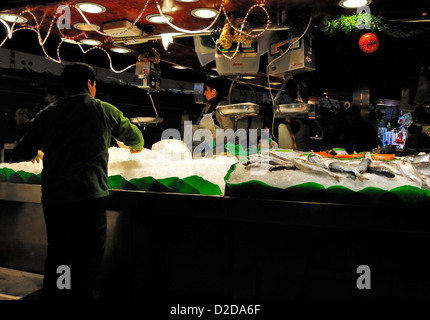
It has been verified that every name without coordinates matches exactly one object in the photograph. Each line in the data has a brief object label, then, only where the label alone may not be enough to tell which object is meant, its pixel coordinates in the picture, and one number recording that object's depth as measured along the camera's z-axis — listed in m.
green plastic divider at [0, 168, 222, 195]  1.77
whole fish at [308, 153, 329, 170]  1.69
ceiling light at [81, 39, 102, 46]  3.97
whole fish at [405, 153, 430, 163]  1.82
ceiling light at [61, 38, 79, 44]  3.91
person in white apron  3.81
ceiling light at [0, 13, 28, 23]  3.33
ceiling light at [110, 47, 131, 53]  4.16
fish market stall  1.49
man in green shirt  1.65
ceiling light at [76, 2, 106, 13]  3.01
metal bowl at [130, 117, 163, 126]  3.44
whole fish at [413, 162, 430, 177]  1.65
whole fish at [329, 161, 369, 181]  1.59
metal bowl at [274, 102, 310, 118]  2.71
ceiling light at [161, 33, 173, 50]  3.46
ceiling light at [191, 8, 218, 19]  3.04
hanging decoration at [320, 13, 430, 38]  2.90
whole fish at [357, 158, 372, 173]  1.64
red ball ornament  3.36
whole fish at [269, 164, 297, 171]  1.74
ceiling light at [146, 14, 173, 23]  3.28
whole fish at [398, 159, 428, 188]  1.53
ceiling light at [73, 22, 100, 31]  3.58
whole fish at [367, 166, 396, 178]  1.61
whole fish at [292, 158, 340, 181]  1.62
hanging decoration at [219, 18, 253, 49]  3.06
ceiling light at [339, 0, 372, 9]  2.65
